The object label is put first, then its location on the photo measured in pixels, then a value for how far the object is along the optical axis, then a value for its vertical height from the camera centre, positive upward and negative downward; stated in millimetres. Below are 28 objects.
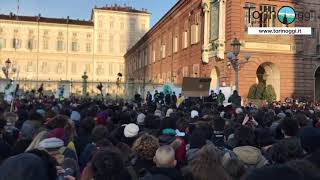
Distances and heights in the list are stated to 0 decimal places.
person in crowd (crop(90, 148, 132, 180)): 2356 -707
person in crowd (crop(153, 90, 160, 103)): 18727 -774
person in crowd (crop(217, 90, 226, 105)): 14776 -663
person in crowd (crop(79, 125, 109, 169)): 3875 -863
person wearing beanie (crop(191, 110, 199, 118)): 6812 -729
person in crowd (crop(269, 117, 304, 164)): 2878 -701
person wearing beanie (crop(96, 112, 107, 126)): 5590 -715
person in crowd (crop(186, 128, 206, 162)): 4274 -871
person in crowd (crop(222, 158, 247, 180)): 2707 -835
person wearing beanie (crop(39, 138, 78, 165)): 2868 -661
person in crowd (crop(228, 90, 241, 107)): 12536 -602
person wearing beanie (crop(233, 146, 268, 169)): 3238 -862
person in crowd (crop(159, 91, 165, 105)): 18884 -795
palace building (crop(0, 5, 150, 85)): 52730 +8533
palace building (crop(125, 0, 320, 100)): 18785 +2798
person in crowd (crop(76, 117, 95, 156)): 4402 -828
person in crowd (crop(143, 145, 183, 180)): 2658 -822
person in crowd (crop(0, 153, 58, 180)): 2253 -708
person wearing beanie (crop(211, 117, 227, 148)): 4638 -788
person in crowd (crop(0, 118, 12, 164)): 3308 -821
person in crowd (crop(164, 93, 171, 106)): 17865 -823
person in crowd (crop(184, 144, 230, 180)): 2491 -769
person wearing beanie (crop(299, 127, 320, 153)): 2770 -548
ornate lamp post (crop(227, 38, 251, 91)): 12239 +1604
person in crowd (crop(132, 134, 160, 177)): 2963 -739
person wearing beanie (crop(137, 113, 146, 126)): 5755 -725
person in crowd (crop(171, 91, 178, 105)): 17299 -785
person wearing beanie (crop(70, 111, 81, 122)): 6471 -747
